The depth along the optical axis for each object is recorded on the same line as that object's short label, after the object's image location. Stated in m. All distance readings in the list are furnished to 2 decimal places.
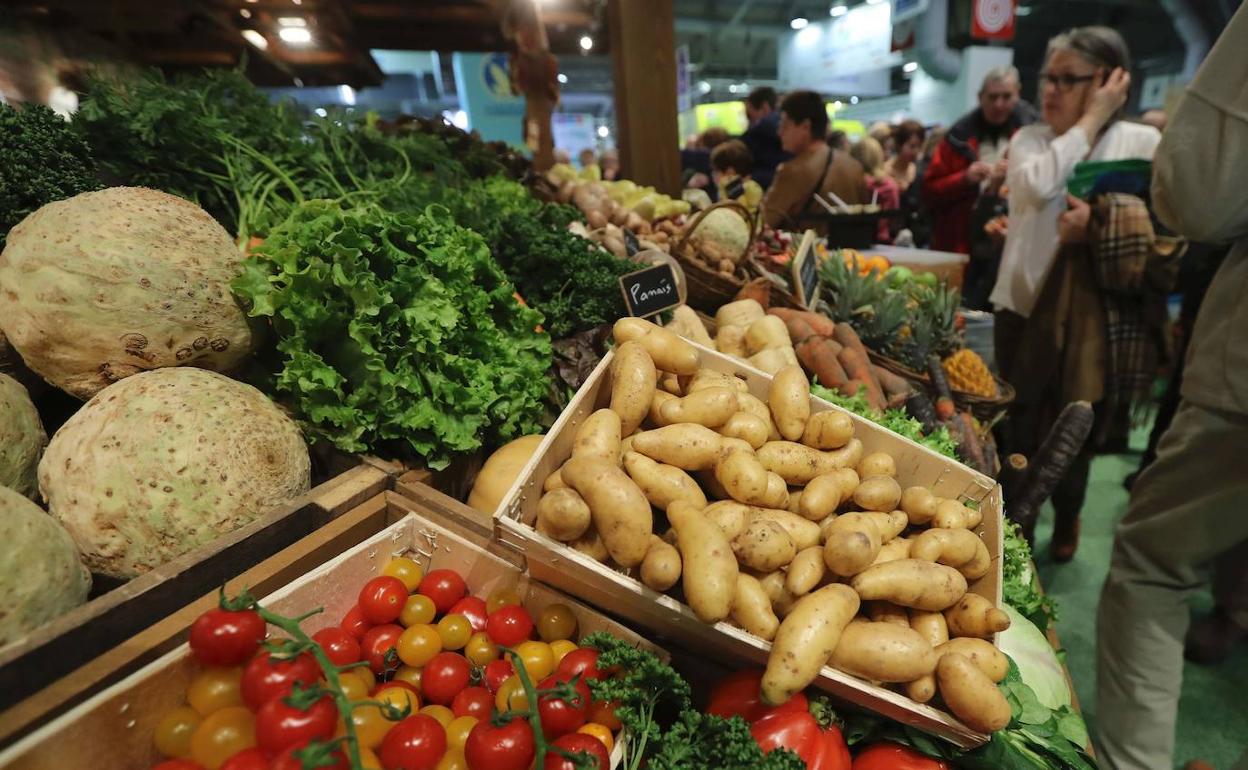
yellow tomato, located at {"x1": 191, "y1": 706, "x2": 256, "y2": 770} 0.33
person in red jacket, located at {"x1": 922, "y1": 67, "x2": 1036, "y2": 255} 1.67
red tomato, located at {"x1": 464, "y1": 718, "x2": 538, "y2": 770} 0.33
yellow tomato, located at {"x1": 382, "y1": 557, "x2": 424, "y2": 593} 0.46
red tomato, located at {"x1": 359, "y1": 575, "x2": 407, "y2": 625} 0.43
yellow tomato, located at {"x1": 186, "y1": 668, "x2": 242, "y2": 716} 0.35
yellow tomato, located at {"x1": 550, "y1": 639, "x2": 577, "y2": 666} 0.42
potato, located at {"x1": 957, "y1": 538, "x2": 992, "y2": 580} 0.44
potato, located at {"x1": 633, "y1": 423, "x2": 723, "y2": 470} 0.45
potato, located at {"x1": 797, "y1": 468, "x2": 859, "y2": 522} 0.44
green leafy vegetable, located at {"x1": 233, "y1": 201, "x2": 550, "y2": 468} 0.51
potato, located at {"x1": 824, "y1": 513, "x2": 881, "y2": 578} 0.39
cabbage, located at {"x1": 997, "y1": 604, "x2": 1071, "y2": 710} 0.48
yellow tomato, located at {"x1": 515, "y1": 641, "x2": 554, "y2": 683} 0.41
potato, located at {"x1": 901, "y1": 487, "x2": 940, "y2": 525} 0.47
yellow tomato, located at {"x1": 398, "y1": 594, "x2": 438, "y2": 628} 0.43
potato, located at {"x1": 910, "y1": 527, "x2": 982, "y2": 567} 0.43
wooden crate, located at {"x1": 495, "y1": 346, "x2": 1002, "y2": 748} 0.38
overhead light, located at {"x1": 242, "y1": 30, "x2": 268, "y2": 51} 1.36
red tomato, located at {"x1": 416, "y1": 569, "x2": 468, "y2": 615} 0.45
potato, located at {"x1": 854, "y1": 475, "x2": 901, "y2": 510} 0.46
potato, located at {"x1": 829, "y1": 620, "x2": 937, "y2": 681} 0.37
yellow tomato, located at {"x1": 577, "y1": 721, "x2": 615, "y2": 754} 0.37
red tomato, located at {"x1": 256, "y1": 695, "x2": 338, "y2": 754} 0.31
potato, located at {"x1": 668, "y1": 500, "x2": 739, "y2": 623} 0.36
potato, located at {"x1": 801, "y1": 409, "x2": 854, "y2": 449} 0.49
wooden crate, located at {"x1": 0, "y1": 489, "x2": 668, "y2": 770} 0.32
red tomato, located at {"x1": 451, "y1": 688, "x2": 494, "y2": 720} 0.38
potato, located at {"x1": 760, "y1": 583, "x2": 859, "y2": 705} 0.36
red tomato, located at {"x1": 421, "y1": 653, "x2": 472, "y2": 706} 0.40
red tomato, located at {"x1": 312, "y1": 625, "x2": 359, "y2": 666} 0.40
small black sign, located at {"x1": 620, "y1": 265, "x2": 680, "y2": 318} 0.66
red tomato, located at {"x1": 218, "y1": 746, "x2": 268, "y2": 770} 0.31
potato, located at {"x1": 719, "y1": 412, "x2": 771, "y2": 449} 0.48
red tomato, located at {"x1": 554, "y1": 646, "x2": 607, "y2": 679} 0.39
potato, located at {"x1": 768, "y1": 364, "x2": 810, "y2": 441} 0.50
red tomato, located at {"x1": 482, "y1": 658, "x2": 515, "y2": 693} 0.40
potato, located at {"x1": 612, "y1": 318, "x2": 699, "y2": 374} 0.53
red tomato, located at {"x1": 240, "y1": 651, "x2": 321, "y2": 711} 0.33
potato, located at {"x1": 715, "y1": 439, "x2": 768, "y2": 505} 0.43
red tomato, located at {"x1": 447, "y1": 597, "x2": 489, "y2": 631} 0.45
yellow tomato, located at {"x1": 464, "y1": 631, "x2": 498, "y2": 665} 0.43
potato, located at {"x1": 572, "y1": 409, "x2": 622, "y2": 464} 0.44
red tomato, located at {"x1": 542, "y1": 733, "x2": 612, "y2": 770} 0.34
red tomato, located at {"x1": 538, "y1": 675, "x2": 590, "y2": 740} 0.36
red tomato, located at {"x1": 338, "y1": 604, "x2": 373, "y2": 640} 0.44
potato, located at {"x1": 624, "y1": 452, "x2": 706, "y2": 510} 0.43
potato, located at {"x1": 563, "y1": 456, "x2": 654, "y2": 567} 0.39
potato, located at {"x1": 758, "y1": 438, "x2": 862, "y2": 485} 0.47
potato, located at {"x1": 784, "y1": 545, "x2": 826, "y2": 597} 0.40
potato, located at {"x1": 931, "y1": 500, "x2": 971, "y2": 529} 0.46
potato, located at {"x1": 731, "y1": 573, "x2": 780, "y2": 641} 0.39
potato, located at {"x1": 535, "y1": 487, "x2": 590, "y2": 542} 0.38
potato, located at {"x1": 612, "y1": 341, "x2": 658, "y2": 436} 0.49
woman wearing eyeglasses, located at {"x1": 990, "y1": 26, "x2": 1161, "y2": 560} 1.00
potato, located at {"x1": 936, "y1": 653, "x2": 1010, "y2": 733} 0.37
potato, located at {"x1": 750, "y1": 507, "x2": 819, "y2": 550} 0.43
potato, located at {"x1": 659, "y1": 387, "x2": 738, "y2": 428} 0.48
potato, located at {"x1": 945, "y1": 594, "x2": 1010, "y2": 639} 0.41
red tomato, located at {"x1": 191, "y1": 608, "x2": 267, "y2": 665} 0.35
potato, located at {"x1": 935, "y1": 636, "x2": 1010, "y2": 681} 0.39
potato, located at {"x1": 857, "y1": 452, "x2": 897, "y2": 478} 0.49
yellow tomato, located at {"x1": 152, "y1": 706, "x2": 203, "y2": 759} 0.34
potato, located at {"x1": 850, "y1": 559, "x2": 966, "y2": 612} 0.40
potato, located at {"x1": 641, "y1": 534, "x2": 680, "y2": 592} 0.37
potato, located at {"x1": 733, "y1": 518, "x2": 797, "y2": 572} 0.40
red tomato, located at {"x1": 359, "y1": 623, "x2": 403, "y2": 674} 0.41
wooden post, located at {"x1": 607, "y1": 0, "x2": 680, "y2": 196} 1.31
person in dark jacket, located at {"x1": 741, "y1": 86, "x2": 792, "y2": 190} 2.02
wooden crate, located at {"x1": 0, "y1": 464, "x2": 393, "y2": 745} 0.33
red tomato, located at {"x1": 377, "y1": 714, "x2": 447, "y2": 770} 0.33
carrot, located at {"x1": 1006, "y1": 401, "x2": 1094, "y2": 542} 0.61
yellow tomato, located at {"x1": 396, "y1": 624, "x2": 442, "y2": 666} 0.41
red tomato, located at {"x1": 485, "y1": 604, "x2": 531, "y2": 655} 0.43
